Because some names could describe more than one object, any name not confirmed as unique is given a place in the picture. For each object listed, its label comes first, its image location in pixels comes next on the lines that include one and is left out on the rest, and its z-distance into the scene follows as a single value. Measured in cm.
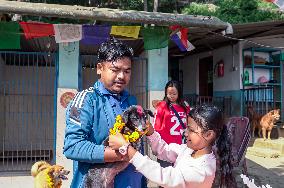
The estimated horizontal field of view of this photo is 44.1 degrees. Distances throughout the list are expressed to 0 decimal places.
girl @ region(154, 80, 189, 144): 457
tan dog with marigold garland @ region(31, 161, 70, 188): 361
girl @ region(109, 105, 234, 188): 182
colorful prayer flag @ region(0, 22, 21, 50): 618
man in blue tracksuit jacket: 168
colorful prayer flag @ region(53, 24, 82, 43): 631
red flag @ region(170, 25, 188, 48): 679
